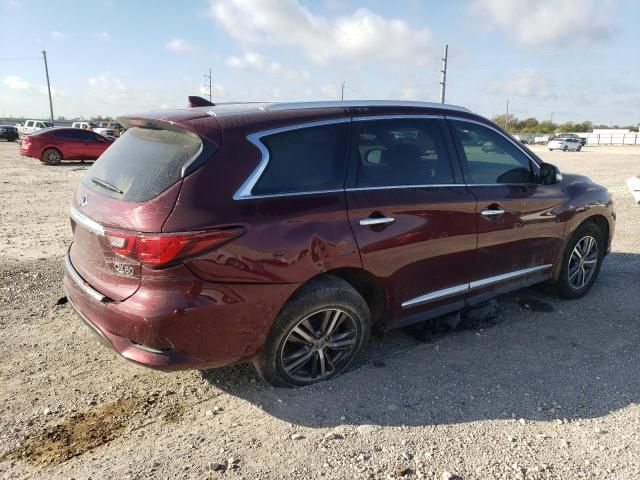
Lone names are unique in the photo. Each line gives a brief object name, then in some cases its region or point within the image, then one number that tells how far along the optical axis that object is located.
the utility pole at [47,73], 64.69
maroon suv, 2.75
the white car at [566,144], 47.47
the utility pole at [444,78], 33.00
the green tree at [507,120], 98.01
